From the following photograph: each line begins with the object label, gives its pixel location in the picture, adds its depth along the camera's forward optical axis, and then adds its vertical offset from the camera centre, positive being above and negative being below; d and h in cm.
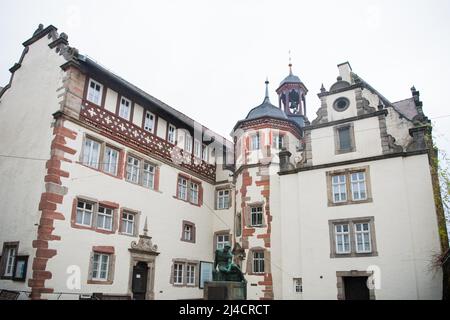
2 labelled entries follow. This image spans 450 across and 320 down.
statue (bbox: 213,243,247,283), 1345 +45
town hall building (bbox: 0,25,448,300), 1452 +376
